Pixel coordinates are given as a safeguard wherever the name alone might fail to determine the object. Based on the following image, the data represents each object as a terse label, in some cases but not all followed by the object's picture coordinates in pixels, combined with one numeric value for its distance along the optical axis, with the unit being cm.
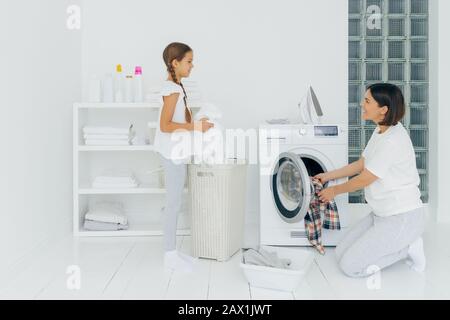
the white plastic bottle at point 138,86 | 343
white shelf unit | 362
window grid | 383
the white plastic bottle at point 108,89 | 344
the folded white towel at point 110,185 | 337
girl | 248
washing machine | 297
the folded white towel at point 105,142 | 336
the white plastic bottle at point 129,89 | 344
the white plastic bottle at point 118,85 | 343
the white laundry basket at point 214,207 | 269
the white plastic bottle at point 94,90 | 344
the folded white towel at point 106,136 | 336
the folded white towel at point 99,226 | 337
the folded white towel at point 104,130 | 335
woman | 237
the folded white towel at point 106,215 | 338
